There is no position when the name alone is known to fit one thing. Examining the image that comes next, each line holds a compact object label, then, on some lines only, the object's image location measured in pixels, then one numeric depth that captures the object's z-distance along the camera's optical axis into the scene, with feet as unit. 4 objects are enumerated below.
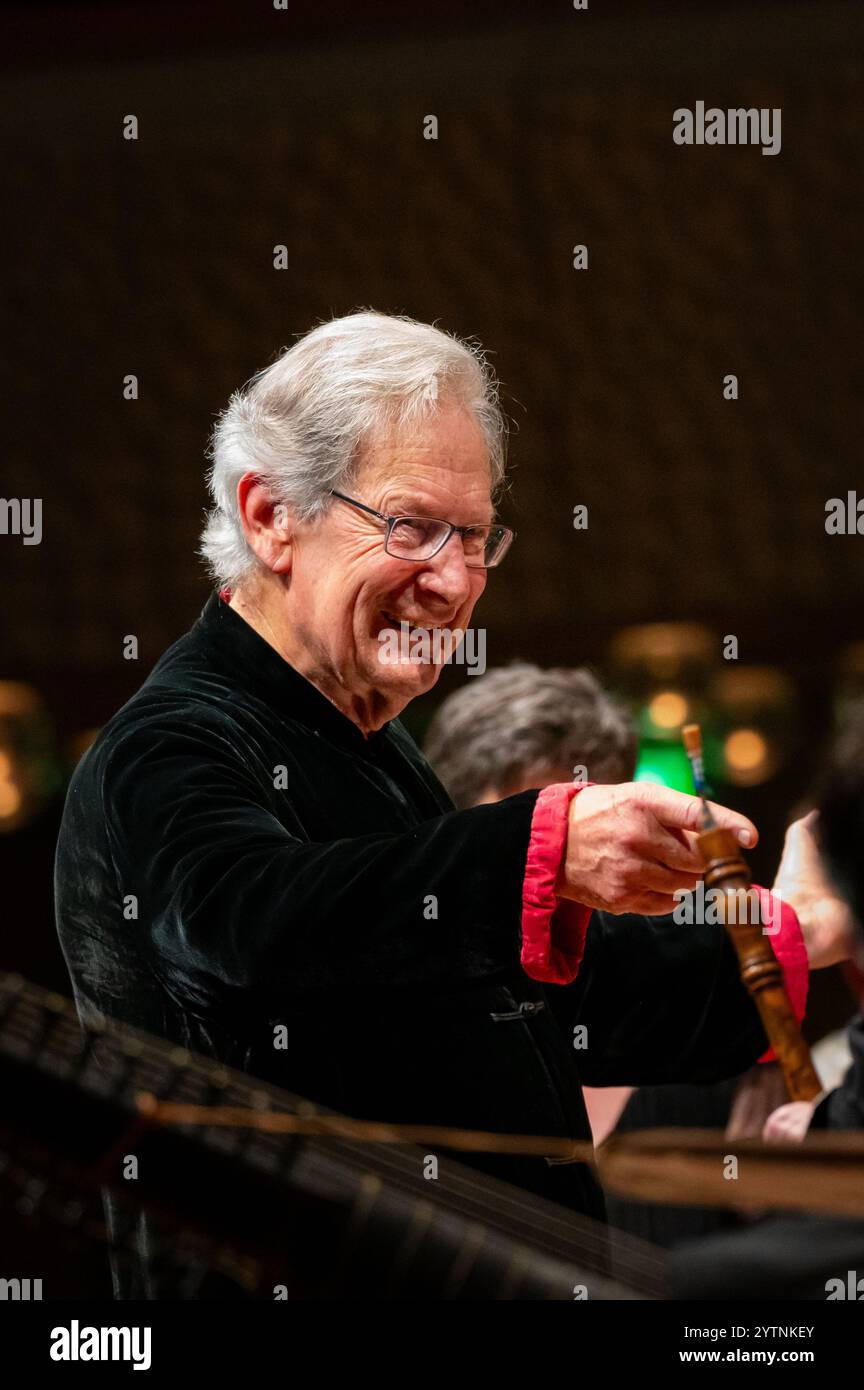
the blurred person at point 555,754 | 10.80
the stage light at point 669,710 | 14.98
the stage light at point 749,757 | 16.34
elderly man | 8.83
